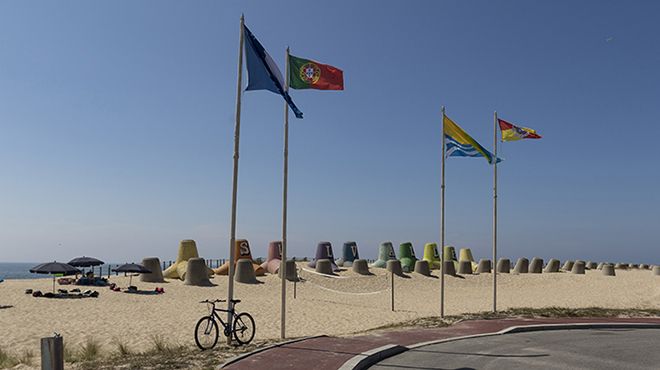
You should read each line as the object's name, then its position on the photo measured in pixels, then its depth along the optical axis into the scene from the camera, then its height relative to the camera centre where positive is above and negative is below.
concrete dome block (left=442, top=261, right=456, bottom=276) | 40.64 -3.90
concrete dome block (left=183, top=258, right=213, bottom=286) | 32.00 -3.71
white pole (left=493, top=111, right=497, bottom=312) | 19.84 +0.68
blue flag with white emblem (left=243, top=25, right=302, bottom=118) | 12.66 +3.48
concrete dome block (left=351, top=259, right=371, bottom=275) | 39.53 -3.81
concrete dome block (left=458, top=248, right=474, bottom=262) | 55.59 -3.82
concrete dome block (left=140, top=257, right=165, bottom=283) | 33.41 -3.81
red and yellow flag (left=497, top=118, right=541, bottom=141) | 20.86 +3.42
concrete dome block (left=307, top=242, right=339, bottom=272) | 45.28 -3.19
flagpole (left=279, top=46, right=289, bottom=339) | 13.42 +0.69
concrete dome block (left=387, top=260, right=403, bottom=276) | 39.19 -3.69
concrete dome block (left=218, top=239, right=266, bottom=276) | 38.72 -3.01
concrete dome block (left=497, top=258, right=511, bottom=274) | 45.06 -3.97
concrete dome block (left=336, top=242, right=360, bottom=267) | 49.16 -3.58
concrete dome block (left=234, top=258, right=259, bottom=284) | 33.53 -3.77
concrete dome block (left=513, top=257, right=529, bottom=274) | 46.34 -4.06
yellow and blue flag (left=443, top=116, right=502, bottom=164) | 18.80 +2.67
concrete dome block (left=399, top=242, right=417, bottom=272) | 46.12 -3.41
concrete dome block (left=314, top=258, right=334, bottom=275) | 39.18 -3.82
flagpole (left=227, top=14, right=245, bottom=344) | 11.88 +0.76
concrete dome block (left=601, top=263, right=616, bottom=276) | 45.88 -4.26
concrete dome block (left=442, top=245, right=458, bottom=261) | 52.53 -3.47
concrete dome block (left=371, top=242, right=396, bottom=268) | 47.47 -3.37
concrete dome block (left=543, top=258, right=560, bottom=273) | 48.62 -4.17
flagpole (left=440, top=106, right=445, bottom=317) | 17.77 -0.30
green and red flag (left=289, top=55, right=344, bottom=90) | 14.39 +3.77
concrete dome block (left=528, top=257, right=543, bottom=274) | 46.78 -4.05
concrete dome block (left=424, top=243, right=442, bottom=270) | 48.44 -3.27
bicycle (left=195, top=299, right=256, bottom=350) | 11.67 -2.61
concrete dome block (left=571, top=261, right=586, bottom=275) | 46.46 -4.12
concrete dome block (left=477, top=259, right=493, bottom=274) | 45.19 -4.02
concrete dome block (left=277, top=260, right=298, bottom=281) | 34.74 -3.74
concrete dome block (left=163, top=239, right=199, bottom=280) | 37.48 -2.86
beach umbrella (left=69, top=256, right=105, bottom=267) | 31.75 -3.12
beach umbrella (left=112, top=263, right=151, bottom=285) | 30.23 -3.26
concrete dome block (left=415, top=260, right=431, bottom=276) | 41.06 -3.92
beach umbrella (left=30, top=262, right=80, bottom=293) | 26.92 -3.03
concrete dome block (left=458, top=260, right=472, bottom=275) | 42.79 -4.00
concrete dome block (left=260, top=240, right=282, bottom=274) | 40.44 -3.36
